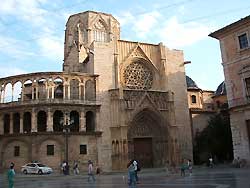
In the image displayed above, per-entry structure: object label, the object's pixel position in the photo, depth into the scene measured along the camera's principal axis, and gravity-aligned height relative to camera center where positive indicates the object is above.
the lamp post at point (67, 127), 28.75 +2.47
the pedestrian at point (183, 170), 21.94 -1.30
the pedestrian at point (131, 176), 14.33 -1.01
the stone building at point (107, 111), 30.48 +4.26
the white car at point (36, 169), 27.70 -1.03
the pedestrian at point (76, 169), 28.50 -1.22
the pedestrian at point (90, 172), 20.60 -1.11
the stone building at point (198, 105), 39.94 +6.16
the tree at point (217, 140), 33.62 +0.97
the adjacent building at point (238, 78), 25.51 +5.72
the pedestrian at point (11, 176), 14.16 -0.79
